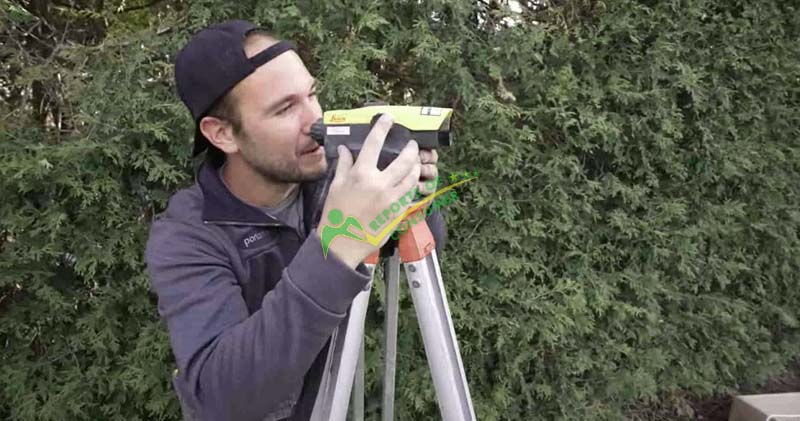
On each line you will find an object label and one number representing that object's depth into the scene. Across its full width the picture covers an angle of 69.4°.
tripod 1.14
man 0.96
